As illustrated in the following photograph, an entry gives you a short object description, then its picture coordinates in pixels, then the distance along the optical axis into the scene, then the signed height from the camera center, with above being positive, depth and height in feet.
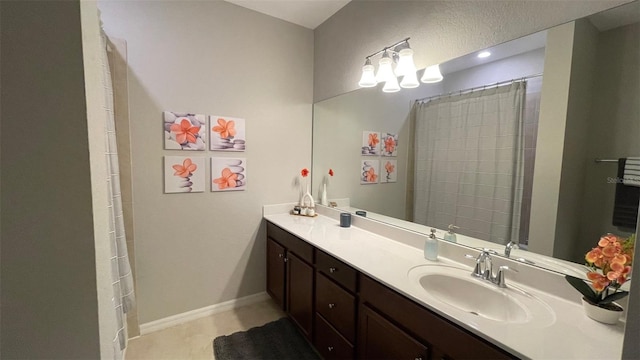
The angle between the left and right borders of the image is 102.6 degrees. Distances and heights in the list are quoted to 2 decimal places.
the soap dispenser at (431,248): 4.89 -1.59
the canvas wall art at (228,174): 7.31 -0.38
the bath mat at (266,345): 5.96 -4.49
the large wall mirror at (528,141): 3.34 +0.45
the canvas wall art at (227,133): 7.18 +0.79
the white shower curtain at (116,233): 4.53 -1.41
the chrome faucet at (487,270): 3.94 -1.65
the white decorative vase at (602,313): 2.95 -1.69
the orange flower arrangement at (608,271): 2.88 -1.16
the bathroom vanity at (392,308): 2.79 -1.92
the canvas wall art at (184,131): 6.65 +0.77
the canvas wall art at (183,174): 6.75 -0.38
